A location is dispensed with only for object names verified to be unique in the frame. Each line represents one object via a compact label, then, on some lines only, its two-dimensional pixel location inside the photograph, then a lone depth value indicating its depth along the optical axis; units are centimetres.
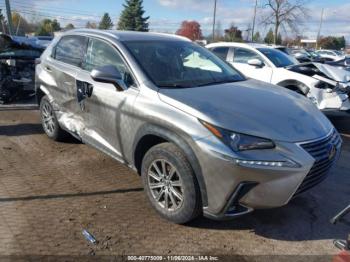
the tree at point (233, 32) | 5306
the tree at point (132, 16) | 5753
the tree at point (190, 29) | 8159
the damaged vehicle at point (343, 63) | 990
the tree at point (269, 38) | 5848
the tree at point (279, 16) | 3381
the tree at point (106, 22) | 7231
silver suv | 304
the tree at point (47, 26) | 6209
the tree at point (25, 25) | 6825
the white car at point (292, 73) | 743
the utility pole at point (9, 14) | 1695
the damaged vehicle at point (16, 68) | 897
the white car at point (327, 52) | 3568
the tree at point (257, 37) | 5986
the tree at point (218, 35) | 5209
